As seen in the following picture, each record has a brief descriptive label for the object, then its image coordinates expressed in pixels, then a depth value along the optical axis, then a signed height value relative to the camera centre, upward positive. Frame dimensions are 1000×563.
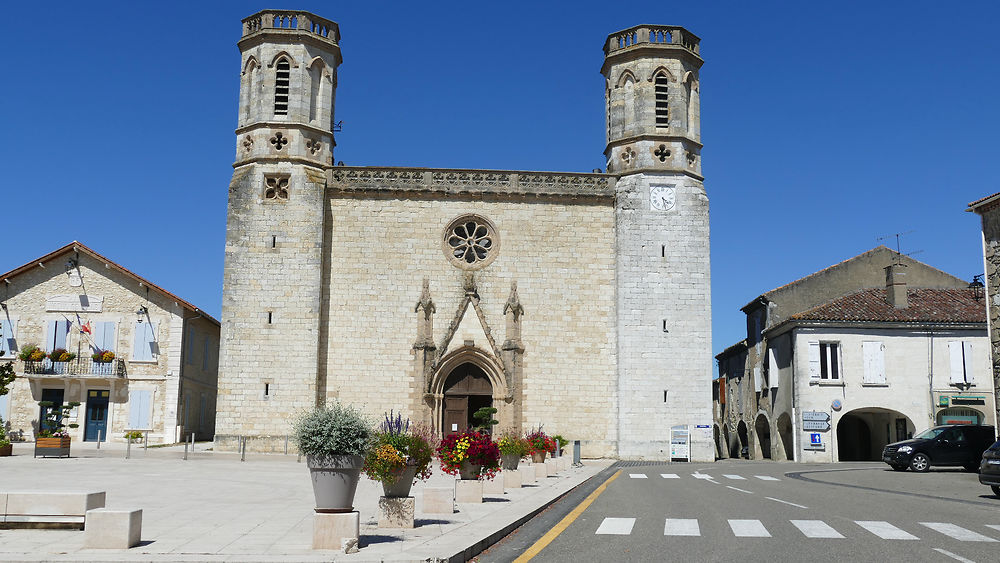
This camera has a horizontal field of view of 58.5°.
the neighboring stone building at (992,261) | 22.03 +3.76
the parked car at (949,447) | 22.23 -0.87
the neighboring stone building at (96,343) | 31.39 +1.97
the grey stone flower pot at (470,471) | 13.02 -0.96
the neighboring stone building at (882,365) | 30.67 +1.59
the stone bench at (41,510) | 9.02 -1.13
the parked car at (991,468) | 14.53 -0.90
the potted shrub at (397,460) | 9.52 -0.61
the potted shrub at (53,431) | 23.58 -1.02
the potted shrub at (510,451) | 19.01 -0.98
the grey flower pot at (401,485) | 9.70 -0.89
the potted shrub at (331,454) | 8.33 -0.48
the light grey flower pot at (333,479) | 8.33 -0.71
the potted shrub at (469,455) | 12.87 -0.73
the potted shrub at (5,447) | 24.00 -1.33
